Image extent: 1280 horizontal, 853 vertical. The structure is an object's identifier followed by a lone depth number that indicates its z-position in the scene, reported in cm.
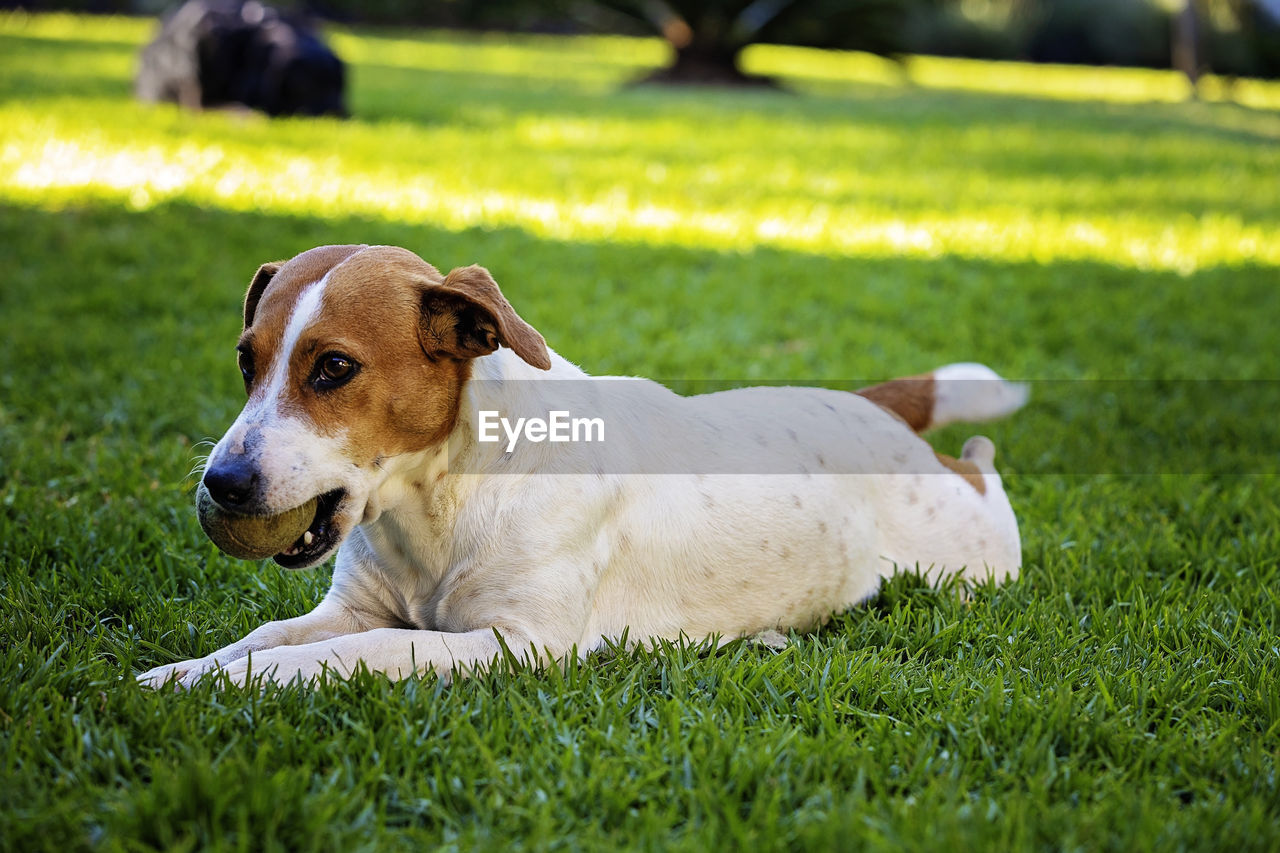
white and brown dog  273
